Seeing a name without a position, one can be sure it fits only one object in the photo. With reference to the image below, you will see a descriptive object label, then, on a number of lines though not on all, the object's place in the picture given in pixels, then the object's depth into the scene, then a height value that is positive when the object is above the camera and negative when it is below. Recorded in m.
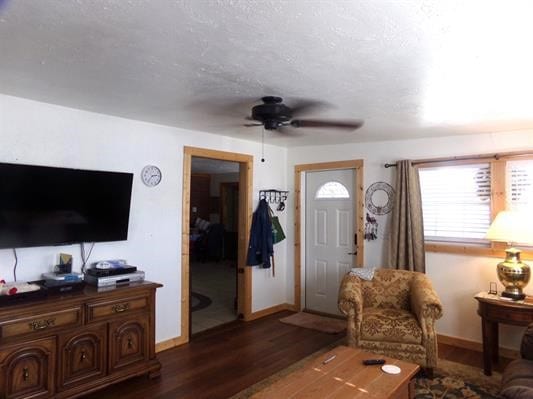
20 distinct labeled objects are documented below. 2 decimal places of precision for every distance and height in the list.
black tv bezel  2.78 -0.05
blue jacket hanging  4.86 -0.31
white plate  2.42 -1.00
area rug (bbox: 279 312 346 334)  4.55 -1.36
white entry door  5.02 -0.25
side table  3.25 -0.88
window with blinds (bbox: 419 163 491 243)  4.05 +0.17
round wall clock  3.76 +0.42
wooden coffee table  2.15 -1.02
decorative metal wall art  4.61 +0.23
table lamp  3.34 -0.21
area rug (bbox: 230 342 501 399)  2.98 -1.42
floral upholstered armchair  3.25 -0.94
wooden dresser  2.49 -0.94
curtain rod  3.78 +0.64
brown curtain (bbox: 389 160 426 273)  4.26 -0.10
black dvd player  3.11 -0.47
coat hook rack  5.11 +0.28
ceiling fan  2.77 +0.78
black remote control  2.53 -0.99
